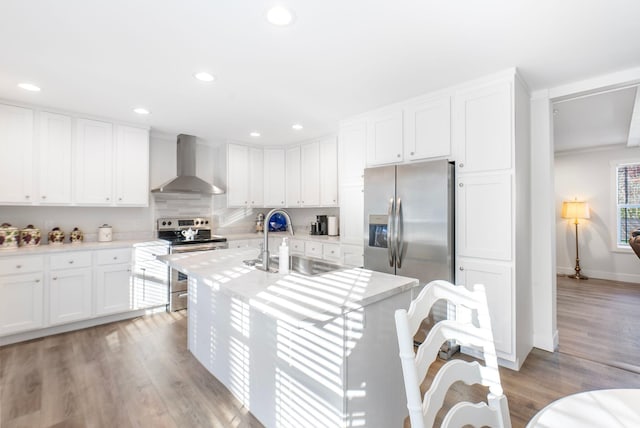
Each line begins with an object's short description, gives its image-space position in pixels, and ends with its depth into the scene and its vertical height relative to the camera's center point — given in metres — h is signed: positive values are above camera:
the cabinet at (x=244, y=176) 4.64 +0.64
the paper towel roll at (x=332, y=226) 4.49 -0.15
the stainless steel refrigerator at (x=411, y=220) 2.56 -0.04
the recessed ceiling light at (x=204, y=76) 2.39 +1.15
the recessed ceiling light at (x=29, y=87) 2.58 +1.15
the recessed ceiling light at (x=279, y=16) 1.64 +1.14
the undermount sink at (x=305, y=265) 2.17 -0.38
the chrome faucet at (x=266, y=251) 1.95 -0.23
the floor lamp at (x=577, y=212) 5.44 +0.06
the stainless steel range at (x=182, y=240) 3.79 -0.32
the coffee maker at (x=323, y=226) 4.65 -0.16
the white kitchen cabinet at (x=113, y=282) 3.29 -0.75
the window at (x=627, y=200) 5.15 +0.26
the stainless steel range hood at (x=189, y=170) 4.17 +0.67
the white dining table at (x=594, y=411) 0.78 -0.54
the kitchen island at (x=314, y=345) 1.34 -0.68
